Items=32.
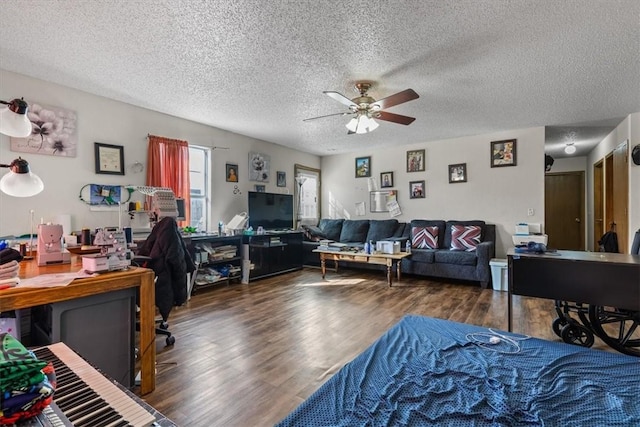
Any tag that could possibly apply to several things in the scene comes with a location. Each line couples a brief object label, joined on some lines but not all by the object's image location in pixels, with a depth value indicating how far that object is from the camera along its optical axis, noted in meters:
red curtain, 3.98
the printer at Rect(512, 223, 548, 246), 4.55
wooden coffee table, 4.61
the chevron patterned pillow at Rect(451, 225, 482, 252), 4.97
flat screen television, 5.18
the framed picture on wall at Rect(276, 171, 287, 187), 6.12
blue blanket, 1.44
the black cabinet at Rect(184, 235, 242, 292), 4.19
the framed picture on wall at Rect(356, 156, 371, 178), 6.61
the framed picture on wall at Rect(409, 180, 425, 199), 5.95
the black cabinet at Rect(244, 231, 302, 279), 4.88
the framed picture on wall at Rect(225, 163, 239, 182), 5.09
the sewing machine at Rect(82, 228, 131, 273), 1.68
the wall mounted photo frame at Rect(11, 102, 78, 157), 3.04
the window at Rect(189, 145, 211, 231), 4.70
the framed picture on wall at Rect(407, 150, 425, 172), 5.93
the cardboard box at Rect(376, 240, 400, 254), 4.79
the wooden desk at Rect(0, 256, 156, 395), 1.37
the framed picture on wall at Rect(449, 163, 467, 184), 5.51
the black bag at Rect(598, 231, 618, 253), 4.48
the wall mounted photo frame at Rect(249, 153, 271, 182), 5.50
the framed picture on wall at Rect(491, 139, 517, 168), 5.04
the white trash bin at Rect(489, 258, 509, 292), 4.35
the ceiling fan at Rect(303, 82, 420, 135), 2.95
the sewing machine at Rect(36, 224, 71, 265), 1.92
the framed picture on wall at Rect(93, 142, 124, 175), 3.54
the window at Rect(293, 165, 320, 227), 6.68
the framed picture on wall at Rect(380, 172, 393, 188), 6.32
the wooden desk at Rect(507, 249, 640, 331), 2.17
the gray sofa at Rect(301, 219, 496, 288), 4.58
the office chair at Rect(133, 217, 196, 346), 2.28
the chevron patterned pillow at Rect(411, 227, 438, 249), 5.31
